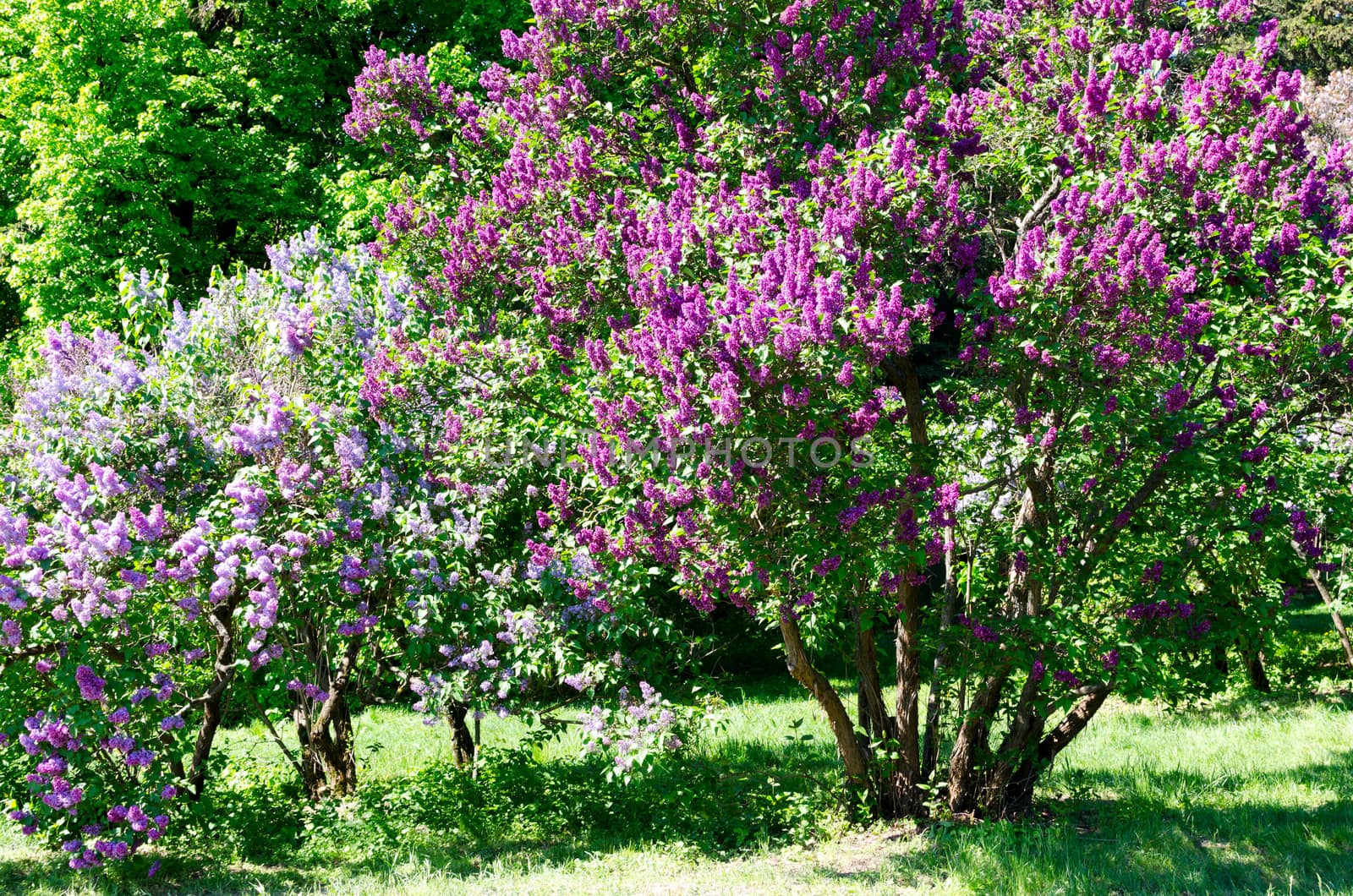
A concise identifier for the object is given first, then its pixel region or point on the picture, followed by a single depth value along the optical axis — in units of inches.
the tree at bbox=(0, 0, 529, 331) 504.4
